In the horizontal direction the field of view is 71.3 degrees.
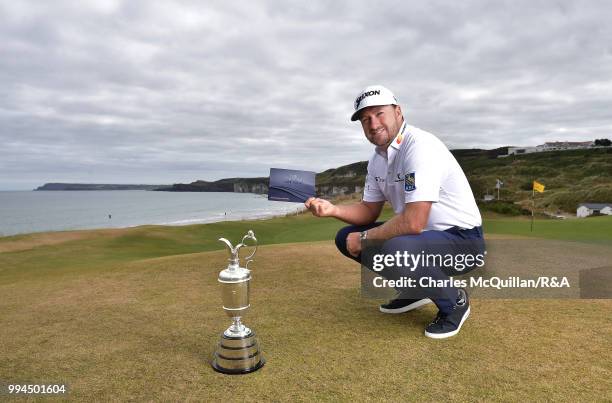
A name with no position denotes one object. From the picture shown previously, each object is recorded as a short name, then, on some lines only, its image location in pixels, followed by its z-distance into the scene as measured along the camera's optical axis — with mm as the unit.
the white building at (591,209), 45228
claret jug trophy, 3105
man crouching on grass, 3666
